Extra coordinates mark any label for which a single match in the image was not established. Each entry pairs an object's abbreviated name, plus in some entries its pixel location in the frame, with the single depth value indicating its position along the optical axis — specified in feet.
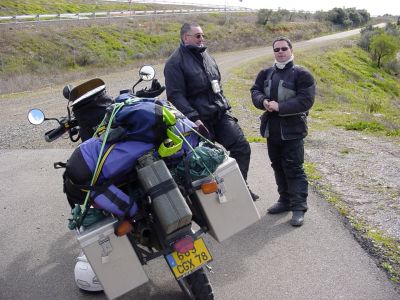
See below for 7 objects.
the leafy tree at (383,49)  134.10
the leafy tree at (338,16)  239.40
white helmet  11.56
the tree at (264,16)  182.50
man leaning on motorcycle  14.53
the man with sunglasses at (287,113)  14.70
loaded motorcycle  9.24
